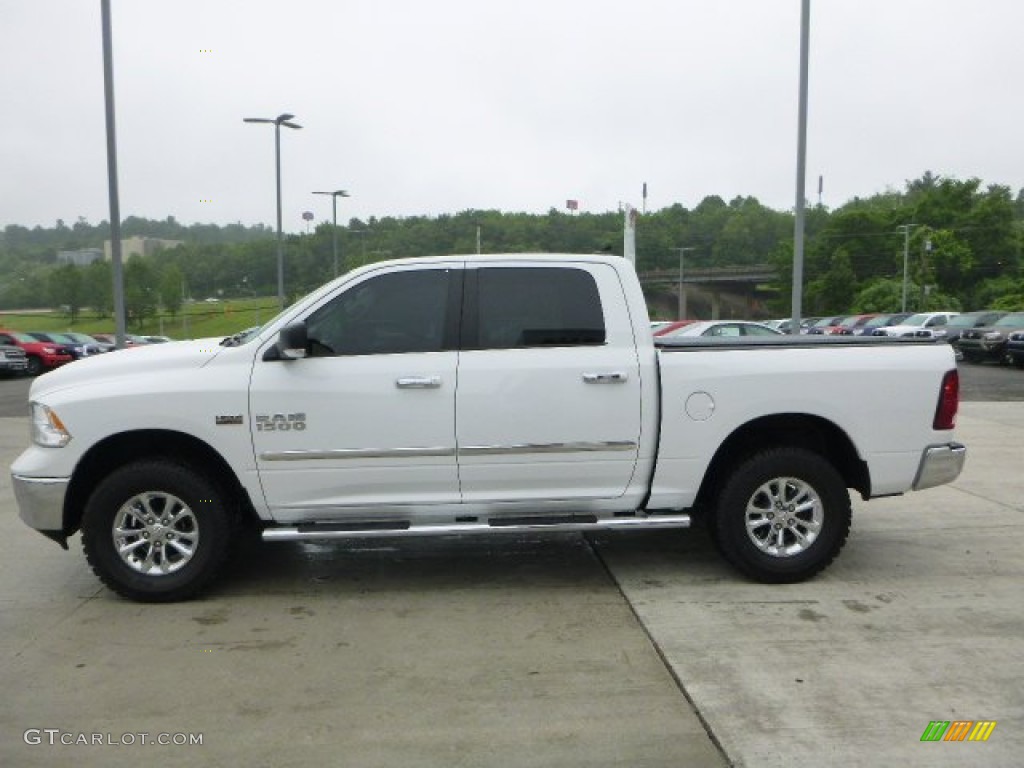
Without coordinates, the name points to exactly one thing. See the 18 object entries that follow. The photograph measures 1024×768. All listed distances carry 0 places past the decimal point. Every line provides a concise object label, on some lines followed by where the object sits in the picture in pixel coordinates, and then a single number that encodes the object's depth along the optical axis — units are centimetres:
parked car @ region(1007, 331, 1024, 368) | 2431
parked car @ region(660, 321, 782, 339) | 1911
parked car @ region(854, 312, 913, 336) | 3694
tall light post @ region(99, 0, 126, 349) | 1264
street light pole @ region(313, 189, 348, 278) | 2867
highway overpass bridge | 5556
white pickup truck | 500
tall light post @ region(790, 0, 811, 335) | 1359
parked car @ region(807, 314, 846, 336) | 4153
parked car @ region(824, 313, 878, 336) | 3756
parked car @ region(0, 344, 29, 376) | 2631
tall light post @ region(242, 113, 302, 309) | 2542
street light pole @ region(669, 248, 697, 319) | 4794
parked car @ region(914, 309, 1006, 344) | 2885
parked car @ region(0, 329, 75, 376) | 2816
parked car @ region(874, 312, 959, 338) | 3256
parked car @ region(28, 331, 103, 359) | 2945
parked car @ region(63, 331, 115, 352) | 3180
